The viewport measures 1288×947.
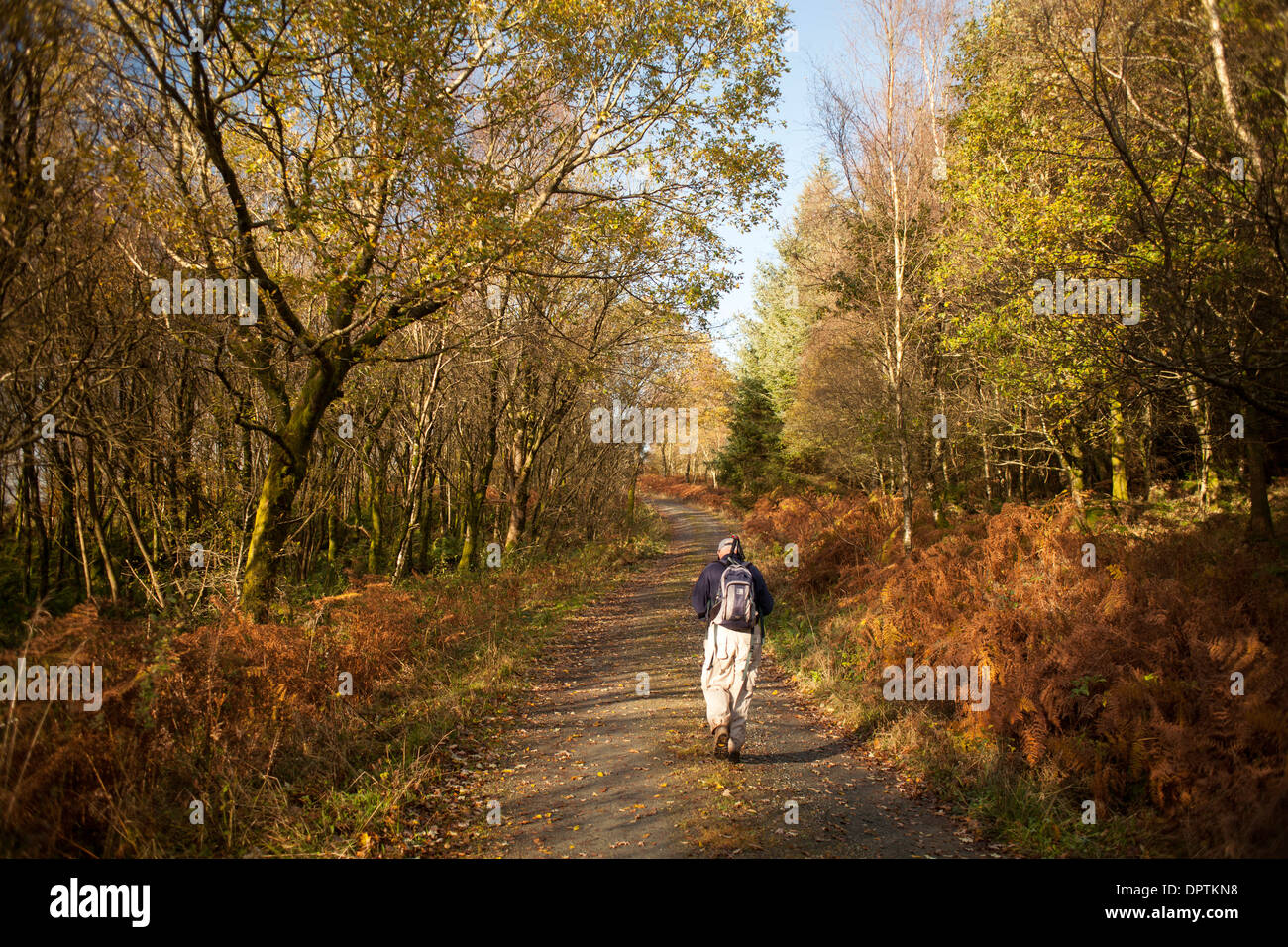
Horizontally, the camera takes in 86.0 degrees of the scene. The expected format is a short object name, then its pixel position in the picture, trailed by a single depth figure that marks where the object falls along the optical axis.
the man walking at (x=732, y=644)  6.43
